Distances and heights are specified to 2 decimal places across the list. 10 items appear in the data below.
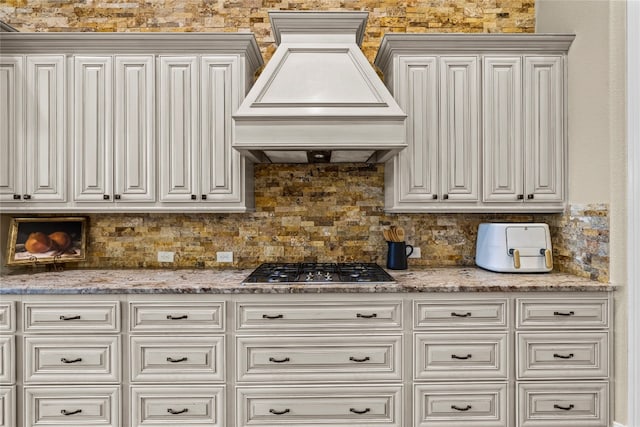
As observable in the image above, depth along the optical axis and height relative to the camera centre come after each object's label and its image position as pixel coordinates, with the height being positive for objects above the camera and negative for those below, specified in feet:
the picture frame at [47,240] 9.55 -0.69
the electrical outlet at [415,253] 10.55 -1.04
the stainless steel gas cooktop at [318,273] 8.32 -1.33
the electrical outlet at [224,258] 10.53 -1.15
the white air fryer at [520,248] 9.19 -0.80
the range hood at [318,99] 8.26 +2.20
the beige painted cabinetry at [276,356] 7.98 -2.74
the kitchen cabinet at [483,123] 9.32 +1.94
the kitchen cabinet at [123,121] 9.14 +1.93
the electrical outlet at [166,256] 10.50 -1.12
